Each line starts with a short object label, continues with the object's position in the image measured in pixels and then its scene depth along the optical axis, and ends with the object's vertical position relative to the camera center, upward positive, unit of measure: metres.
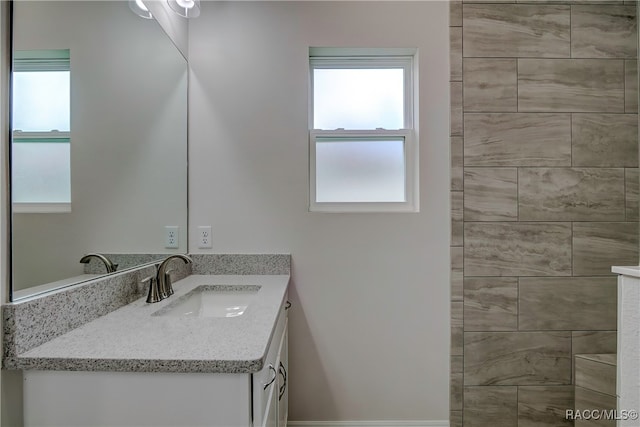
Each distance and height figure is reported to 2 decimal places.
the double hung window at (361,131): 1.82 +0.48
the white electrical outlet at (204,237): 1.73 -0.15
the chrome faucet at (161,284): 1.25 -0.31
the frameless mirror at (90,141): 0.82 +0.25
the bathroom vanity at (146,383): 0.76 -0.43
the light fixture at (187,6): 1.45 +0.98
